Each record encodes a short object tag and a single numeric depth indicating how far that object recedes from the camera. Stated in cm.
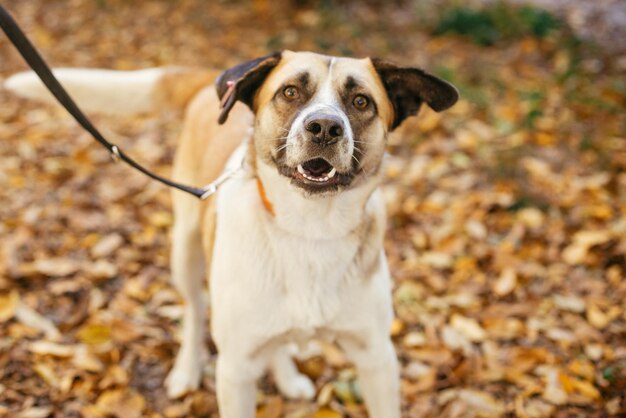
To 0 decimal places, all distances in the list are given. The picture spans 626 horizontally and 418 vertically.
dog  219
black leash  220
